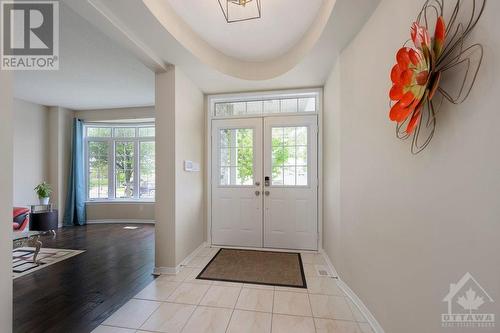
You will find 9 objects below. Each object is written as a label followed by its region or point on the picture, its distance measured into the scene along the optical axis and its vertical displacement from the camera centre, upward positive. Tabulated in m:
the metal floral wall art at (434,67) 0.93 +0.49
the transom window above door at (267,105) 3.50 +1.08
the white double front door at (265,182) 3.42 -0.27
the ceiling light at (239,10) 1.99 +1.58
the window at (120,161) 5.53 +0.16
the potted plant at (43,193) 4.33 -0.54
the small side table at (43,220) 3.94 -1.03
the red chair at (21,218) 3.51 -0.88
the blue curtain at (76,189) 5.07 -0.54
